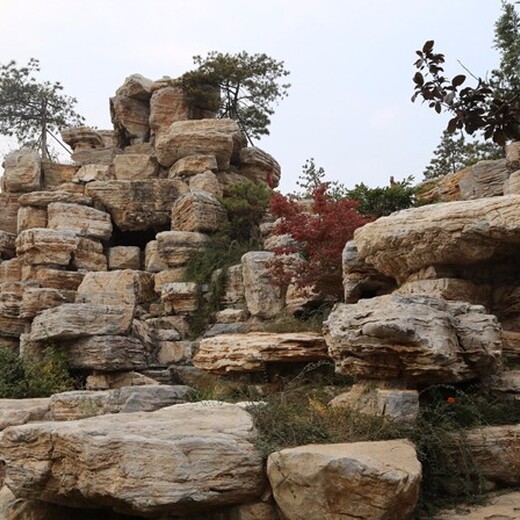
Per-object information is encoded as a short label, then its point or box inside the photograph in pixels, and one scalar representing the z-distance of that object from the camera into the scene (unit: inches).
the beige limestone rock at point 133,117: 932.6
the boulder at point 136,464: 186.4
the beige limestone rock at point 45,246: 652.7
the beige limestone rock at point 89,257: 685.3
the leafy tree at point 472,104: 105.7
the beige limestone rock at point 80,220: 710.5
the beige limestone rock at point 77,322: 454.9
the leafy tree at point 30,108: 1219.2
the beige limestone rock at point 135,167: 829.2
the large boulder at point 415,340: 225.1
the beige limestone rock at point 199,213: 663.1
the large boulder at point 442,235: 273.3
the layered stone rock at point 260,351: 319.3
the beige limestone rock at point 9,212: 794.2
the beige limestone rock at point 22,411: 312.6
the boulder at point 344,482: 173.8
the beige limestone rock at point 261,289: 471.3
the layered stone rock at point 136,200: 736.3
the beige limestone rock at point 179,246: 639.1
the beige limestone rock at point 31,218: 734.5
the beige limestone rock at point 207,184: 730.8
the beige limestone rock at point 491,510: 193.3
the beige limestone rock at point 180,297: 593.9
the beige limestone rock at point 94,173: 832.3
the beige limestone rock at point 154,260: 673.0
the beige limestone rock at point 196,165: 761.6
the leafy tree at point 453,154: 921.4
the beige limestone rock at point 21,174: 820.0
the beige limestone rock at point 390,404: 222.4
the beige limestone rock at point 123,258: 725.9
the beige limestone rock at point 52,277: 647.1
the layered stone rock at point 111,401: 323.0
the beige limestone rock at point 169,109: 876.0
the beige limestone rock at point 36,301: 544.7
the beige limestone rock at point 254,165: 831.1
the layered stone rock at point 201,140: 774.5
